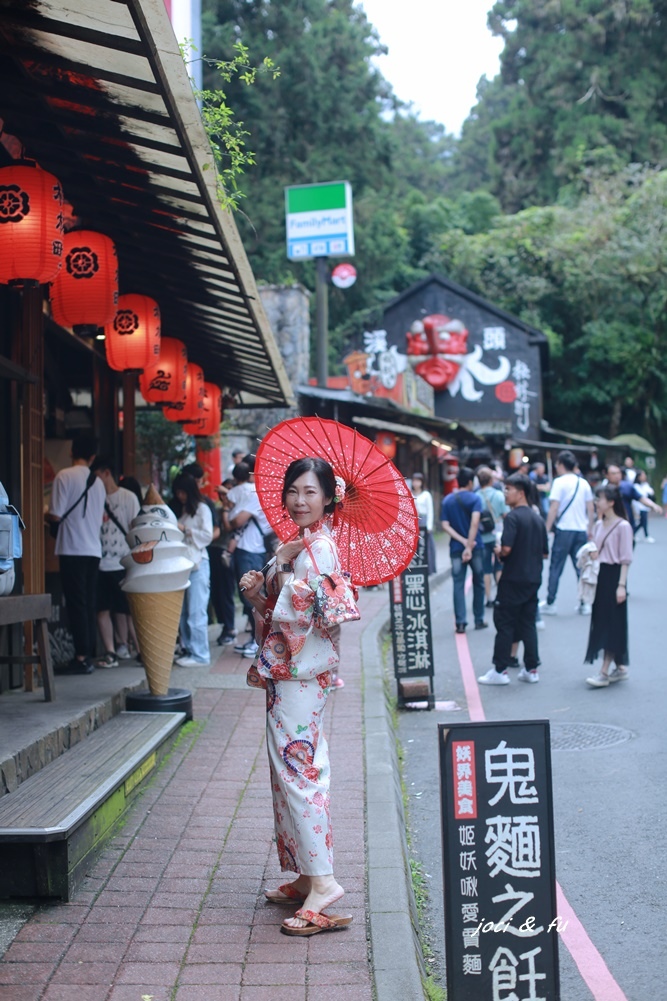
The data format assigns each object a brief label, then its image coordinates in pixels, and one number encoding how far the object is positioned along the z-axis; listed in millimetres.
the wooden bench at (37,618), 5930
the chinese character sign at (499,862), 3312
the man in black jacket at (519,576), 9266
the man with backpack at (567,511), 13312
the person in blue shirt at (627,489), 15501
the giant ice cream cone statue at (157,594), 7090
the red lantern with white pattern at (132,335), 8320
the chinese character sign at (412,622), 8773
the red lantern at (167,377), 9766
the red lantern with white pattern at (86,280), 6781
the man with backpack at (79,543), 8156
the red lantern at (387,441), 21397
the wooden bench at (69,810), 4281
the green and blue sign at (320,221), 20141
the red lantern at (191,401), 11523
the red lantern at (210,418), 13165
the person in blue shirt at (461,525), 12375
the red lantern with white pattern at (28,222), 5582
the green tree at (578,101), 50188
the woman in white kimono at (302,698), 4180
